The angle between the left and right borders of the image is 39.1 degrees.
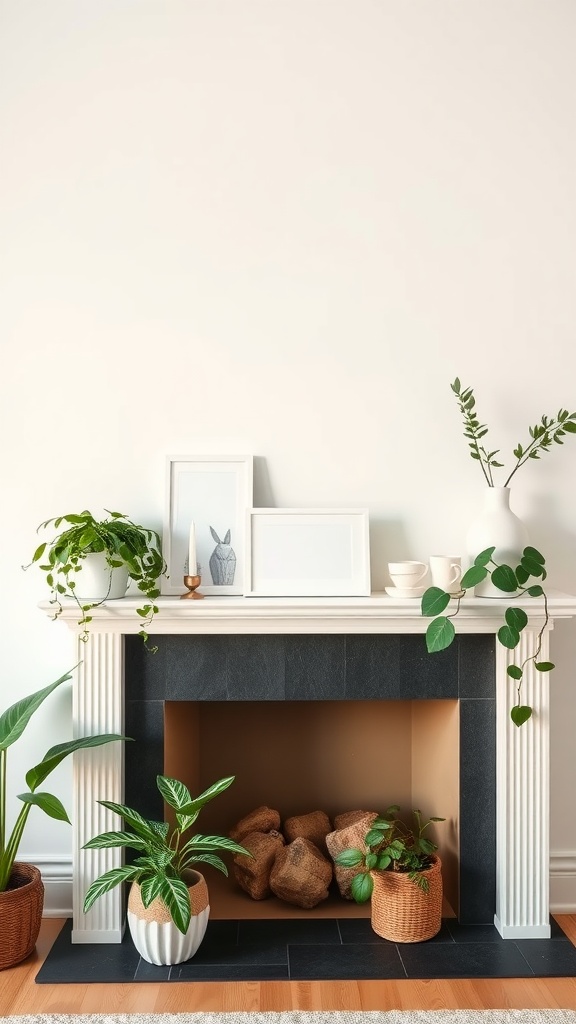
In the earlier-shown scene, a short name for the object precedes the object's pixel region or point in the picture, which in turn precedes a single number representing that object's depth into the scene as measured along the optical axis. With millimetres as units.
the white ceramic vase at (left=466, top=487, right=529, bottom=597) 2287
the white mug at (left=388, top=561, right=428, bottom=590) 2258
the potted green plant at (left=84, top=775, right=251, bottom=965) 2049
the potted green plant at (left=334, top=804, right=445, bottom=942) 2205
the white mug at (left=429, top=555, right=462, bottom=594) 2283
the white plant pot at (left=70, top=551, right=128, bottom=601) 2199
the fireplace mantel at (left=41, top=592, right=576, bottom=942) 2195
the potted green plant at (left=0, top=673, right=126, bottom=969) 2100
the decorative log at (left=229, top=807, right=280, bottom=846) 2566
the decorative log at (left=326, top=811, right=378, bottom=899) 2459
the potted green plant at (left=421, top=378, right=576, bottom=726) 2123
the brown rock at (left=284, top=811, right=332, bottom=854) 2586
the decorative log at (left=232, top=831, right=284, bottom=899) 2457
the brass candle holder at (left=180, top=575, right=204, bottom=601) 2287
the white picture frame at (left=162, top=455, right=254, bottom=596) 2406
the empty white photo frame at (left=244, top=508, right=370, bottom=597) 2320
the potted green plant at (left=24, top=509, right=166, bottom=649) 2145
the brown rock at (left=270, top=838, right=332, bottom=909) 2402
